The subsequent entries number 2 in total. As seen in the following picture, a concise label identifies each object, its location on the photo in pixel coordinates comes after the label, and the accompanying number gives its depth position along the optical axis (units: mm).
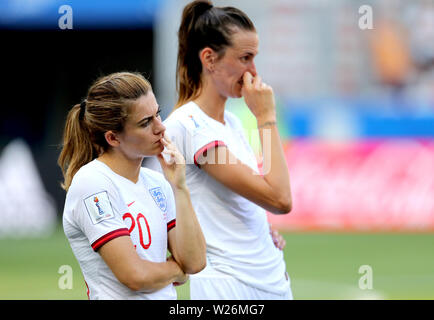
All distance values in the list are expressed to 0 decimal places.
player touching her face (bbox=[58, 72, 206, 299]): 6152
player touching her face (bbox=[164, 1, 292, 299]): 7488
